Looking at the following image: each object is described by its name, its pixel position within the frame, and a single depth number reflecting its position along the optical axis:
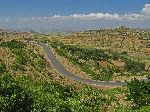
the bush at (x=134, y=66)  151.25
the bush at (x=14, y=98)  42.44
